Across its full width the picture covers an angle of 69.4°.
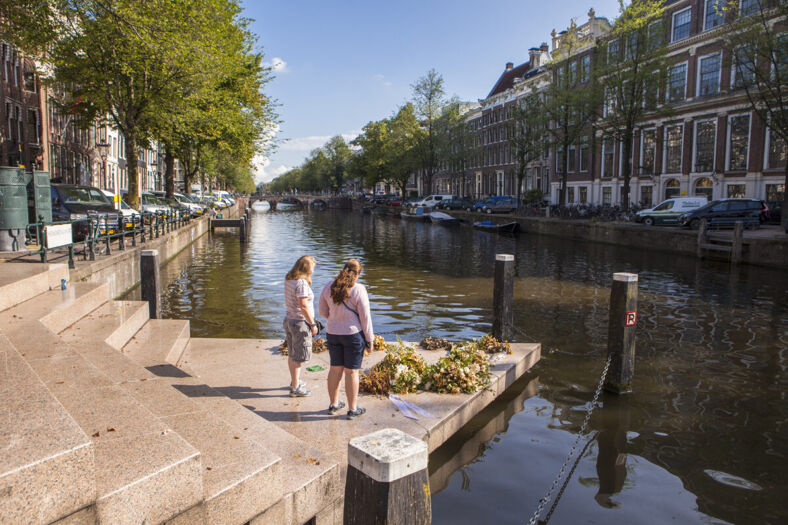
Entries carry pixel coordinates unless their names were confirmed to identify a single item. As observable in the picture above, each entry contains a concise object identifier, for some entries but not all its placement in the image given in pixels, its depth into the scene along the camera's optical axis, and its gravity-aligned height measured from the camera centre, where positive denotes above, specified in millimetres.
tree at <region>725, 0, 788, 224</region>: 24203 +7015
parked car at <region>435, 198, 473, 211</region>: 61156 +644
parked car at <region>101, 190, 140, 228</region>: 18395 -198
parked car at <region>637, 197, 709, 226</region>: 31047 +149
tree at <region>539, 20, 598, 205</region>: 38344 +7580
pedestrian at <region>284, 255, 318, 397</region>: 6164 -1166
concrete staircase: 2736 -1460
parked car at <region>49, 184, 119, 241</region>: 16844 +1
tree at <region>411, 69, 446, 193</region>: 66188 +11563
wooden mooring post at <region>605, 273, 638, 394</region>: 7633 -1641
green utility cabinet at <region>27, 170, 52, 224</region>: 13609 +196
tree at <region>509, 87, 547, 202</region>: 46344 +6943
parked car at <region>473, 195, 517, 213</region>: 52219 +530
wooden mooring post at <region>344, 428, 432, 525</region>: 2459 -1195
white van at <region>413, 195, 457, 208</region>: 63116 +1044
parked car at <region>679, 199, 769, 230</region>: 28156 +23
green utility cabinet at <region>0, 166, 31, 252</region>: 12469 -101
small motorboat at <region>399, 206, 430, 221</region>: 58994 -583
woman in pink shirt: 5617 -1141
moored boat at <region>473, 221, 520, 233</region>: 41188 -1219
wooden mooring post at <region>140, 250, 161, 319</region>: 10086 -1302
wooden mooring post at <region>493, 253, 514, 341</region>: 9062 -1413
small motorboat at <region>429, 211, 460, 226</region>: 53281 -784
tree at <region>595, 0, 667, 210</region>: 33625 +8625
